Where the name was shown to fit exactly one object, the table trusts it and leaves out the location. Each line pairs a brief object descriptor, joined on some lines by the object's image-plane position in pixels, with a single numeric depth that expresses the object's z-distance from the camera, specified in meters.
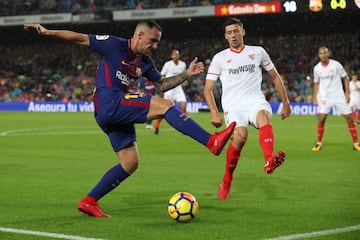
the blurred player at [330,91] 30.13
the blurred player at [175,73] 41.16
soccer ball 12.74
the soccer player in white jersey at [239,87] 16.22
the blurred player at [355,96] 54.41
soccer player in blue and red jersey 12.51
